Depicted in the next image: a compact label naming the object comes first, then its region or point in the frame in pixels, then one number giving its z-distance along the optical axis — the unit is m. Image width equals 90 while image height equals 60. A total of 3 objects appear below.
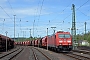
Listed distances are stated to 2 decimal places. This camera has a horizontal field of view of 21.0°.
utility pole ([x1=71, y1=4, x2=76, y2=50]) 51.38
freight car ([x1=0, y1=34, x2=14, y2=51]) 50.67
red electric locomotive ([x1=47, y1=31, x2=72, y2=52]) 42.09
